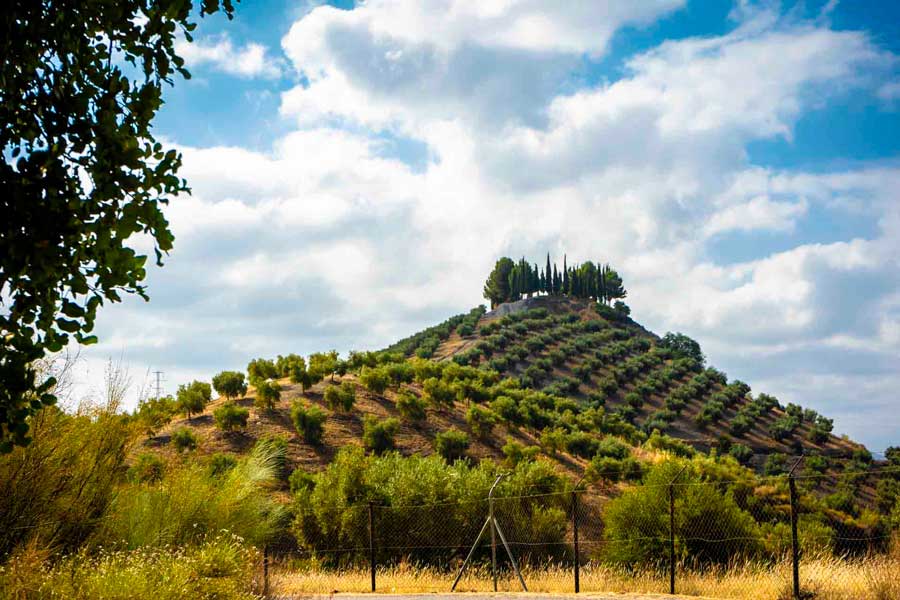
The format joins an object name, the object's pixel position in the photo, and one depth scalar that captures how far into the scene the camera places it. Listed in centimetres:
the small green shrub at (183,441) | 3653
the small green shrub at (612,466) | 4197
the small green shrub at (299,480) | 3288
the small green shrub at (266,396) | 4391
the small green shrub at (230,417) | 4003
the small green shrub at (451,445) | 4191
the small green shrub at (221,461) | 3153
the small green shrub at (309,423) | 4066
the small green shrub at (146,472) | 1417
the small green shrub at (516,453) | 4194
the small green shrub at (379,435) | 4091
